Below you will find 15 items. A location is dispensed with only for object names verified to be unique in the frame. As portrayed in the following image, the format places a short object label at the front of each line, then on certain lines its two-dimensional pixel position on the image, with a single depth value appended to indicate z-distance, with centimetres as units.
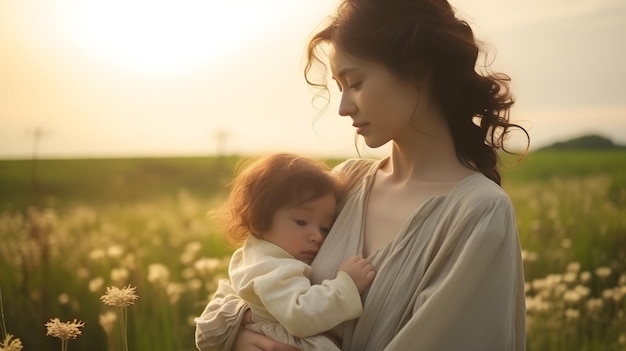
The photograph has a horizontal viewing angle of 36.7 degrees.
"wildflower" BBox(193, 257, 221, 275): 330
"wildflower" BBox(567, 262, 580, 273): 361
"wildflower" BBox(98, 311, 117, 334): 288
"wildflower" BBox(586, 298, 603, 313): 349
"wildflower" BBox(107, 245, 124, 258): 333
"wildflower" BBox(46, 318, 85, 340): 219
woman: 203
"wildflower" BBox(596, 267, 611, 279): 362
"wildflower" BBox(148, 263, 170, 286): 333
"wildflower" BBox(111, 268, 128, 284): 311
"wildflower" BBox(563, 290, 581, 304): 341
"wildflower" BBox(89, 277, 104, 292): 298
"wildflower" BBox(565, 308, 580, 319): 343
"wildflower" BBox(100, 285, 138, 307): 224
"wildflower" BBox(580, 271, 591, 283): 340
